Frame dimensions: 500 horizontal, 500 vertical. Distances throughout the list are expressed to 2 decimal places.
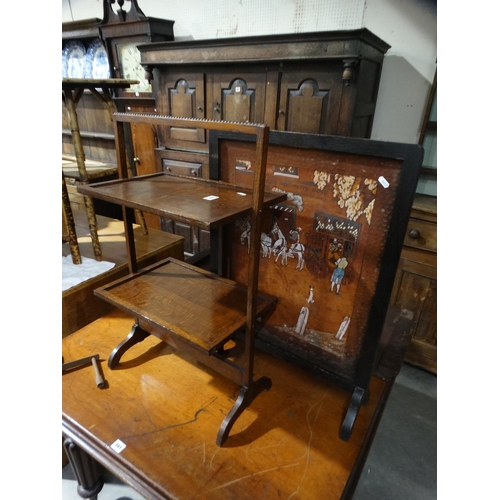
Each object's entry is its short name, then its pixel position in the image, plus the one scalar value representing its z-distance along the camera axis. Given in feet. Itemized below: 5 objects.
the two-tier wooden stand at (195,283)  2.46
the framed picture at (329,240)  2.64
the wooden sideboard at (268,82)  5.23
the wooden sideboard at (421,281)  5.60
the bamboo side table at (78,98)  4.34
